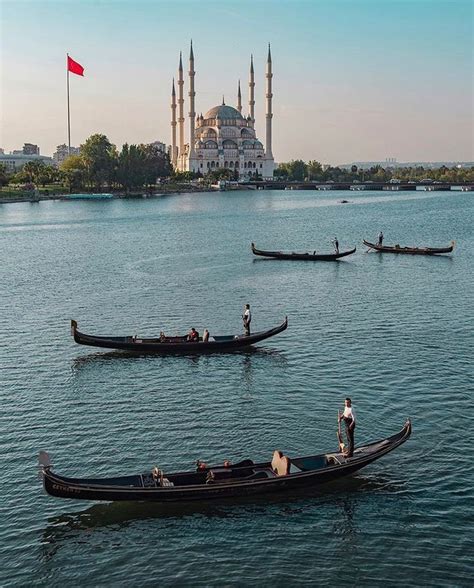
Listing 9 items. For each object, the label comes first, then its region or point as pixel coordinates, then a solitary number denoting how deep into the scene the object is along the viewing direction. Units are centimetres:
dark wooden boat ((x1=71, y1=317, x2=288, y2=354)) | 4059
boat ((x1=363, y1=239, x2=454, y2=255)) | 8419
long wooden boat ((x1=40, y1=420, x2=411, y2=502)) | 2320
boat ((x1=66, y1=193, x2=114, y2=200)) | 19550
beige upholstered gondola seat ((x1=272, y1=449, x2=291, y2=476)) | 2458
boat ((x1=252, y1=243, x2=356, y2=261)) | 8056
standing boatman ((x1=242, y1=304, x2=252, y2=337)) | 4238
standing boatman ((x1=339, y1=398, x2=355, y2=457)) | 2577
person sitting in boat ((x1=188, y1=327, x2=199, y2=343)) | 4086
